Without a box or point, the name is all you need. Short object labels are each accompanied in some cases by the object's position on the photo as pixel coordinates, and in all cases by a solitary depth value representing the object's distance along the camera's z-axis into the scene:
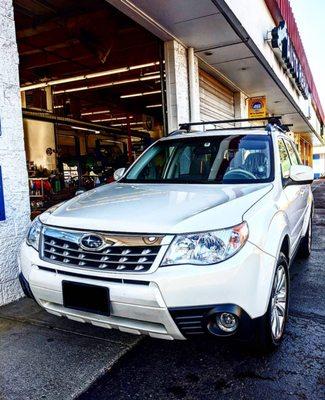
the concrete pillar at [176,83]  6.76
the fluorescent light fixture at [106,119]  23.38
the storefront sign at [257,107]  11.13
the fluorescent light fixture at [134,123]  23.82
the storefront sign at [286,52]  8.76
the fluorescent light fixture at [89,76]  10.12
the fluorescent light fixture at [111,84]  11.87
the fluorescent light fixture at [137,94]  14.77
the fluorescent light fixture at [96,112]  20.28
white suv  2.05
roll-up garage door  8.52
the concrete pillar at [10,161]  3.49
